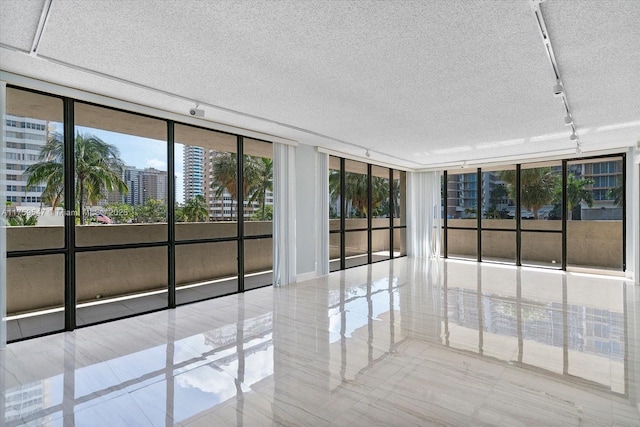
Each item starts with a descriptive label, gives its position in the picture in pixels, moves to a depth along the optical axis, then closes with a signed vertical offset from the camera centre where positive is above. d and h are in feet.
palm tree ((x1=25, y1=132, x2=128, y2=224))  13.85 +2.02
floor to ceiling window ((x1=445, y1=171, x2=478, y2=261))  33.17 -0.18
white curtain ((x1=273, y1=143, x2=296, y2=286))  21.11 -0.09
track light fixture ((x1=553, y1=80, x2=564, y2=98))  11.16 +4.11
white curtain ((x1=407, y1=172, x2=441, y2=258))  34.68 -0.16
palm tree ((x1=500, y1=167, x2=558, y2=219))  28.66 +2.19
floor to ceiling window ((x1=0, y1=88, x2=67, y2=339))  13.30 +1.61
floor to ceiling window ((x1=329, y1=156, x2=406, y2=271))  27.63 -0.01
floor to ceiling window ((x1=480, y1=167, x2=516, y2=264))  31.24 -0.49
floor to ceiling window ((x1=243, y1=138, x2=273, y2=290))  22.54 +0.68
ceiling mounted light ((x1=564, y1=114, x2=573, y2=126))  15.43 +4.25
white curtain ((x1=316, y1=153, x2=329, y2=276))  24.48 -0.12
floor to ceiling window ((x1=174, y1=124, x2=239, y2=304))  19.50 +0.40
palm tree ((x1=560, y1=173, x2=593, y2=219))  26.86 +1.56
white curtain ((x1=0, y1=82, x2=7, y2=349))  11.35 -0.93
